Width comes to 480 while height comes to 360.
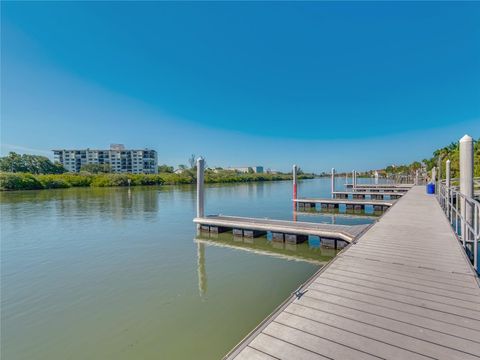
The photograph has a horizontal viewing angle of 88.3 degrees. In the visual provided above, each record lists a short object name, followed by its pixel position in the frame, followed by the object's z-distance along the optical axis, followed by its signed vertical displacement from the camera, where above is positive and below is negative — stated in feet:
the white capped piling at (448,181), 22.24 -0.63
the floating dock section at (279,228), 21.89 -5.04
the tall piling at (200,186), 29.09 -0.94
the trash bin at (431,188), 43.24 -2.17
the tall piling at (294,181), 48.67 -0.90
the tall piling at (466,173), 16.43 +0.16
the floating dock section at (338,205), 43.80 -5.26
